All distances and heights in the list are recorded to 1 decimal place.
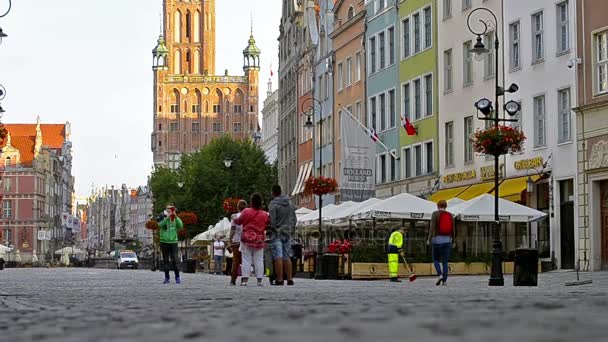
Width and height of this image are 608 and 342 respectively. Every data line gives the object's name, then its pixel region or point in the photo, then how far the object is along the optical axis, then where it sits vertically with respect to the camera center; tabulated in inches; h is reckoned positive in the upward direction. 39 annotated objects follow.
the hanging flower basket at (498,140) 1127.0 +97.4
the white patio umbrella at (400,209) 1534.2 +53.1
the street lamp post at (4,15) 1299.7 +240.1
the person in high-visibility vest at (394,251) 1306.6 +3.7
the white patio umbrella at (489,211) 1483.8 +48.4
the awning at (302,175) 3224.7 +195.3
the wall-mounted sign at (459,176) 1955.0 +118.1
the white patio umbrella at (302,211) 2187.5 +72.7
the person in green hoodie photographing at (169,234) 1101.1 +17.9
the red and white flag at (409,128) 2233.0 +213.4
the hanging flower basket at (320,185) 1744.6 +92.0
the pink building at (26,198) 6624.0 +295.2
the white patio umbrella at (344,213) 1659.0 +54.2
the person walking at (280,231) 994.1 +18.1
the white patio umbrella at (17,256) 6011.8 -0.1
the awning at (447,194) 1973.4 +93.1
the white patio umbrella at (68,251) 6092.5 +22.3
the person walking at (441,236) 1042.7 +14.7
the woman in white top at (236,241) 1041.5 +11.5
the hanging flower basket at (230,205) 2108.8 +79.8
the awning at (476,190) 1846.7 +90.9
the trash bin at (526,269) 975.0 -11.0
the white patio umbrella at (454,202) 1610.5 +64.6
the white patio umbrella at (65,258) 5937.0 -10.0
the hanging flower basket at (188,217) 2546.8 +73.7
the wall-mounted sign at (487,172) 1856.5 +116.6
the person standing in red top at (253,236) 983.6 +14.2
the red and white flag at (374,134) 2318.2 +214.0
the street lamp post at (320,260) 1482.5 -5.7
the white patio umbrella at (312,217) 1810.7 +52.1
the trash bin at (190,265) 2470.5 -18.9
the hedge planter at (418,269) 1473.9 -16.7
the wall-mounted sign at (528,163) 1723.7 +120.4
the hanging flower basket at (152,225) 3169.8 +73.2
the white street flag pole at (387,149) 2304.5 +187.7
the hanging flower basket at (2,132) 1657.2 +154.9
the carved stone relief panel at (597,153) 1544.0 +118.2
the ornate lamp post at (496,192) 1029.8 +50.4
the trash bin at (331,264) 1473.9 -10.1
